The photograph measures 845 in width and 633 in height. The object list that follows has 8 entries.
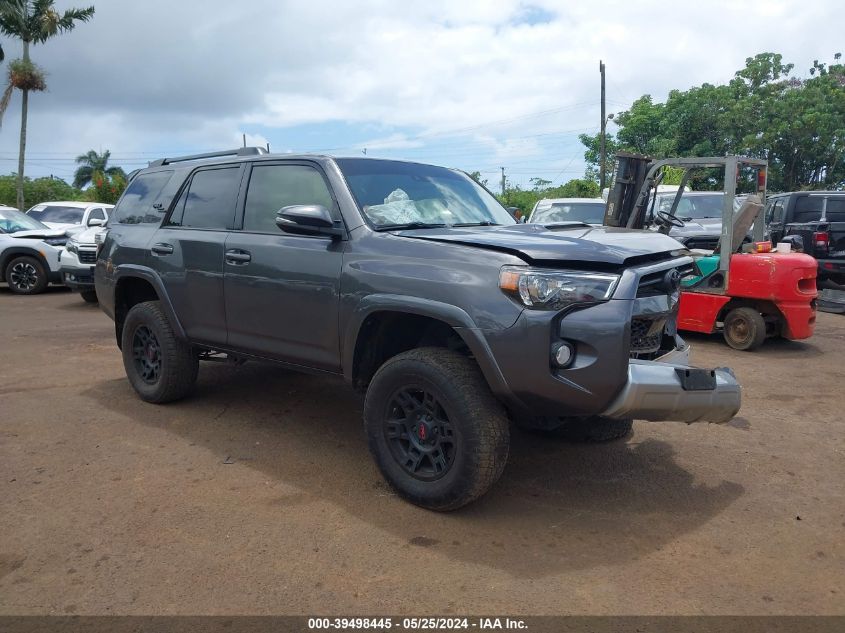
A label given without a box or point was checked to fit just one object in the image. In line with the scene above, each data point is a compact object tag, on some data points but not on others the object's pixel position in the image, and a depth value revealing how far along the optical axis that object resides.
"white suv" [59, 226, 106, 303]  10.98
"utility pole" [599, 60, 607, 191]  26.88
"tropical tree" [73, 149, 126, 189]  57.69
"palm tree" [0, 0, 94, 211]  24.62
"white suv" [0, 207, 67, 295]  12.77
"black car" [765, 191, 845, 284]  11.80
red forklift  7.84
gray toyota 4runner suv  3.30
